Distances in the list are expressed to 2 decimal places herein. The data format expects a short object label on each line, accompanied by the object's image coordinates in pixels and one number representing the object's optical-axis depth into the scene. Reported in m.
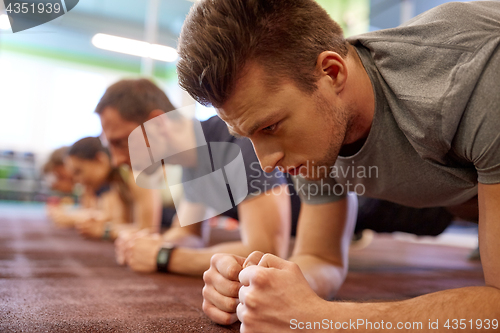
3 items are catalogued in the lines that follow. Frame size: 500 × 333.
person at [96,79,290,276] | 0.94
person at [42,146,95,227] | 2.84
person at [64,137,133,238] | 2.10
